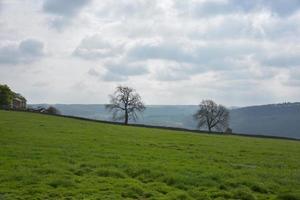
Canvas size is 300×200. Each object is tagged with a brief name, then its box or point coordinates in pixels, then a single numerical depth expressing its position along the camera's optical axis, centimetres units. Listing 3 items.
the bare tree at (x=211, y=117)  13150
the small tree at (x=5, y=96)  11544
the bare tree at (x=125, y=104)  12112
